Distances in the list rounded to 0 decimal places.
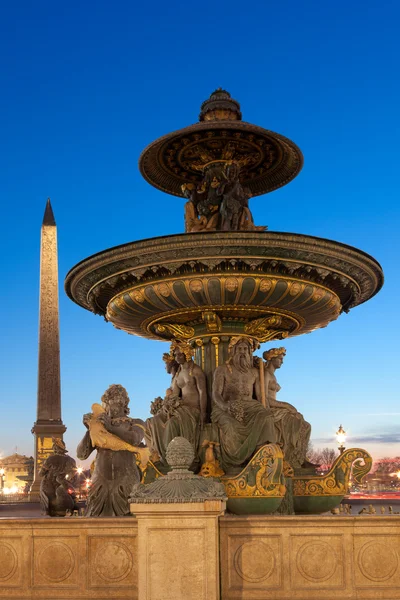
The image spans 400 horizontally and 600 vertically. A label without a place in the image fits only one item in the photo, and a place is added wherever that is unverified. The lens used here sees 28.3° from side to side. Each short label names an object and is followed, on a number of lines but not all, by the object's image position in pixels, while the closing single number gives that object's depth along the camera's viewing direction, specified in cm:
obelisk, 3912
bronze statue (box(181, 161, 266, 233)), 1362
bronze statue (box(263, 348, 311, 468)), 1277
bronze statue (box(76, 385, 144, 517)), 973
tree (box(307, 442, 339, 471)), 3821
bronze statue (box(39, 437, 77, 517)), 1277
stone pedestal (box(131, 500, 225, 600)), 725
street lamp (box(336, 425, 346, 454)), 1443
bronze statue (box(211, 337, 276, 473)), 1169
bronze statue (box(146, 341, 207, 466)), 1221
